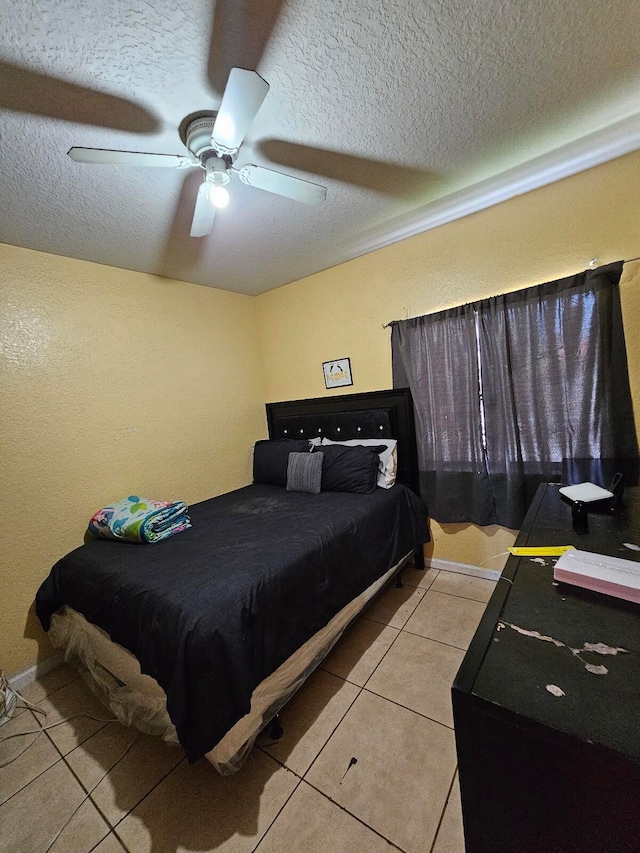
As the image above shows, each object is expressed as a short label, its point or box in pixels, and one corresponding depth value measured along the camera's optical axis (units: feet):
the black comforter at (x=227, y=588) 3.59
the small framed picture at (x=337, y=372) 9.07
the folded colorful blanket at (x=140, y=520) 5.98
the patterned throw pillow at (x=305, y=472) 7.97
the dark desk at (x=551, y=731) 1.52
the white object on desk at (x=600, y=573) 2.49
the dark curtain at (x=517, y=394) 5.62
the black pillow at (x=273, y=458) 8.98
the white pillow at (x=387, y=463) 7.67
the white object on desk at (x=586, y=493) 4.06
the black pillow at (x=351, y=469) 7.46
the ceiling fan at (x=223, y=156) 3.27
